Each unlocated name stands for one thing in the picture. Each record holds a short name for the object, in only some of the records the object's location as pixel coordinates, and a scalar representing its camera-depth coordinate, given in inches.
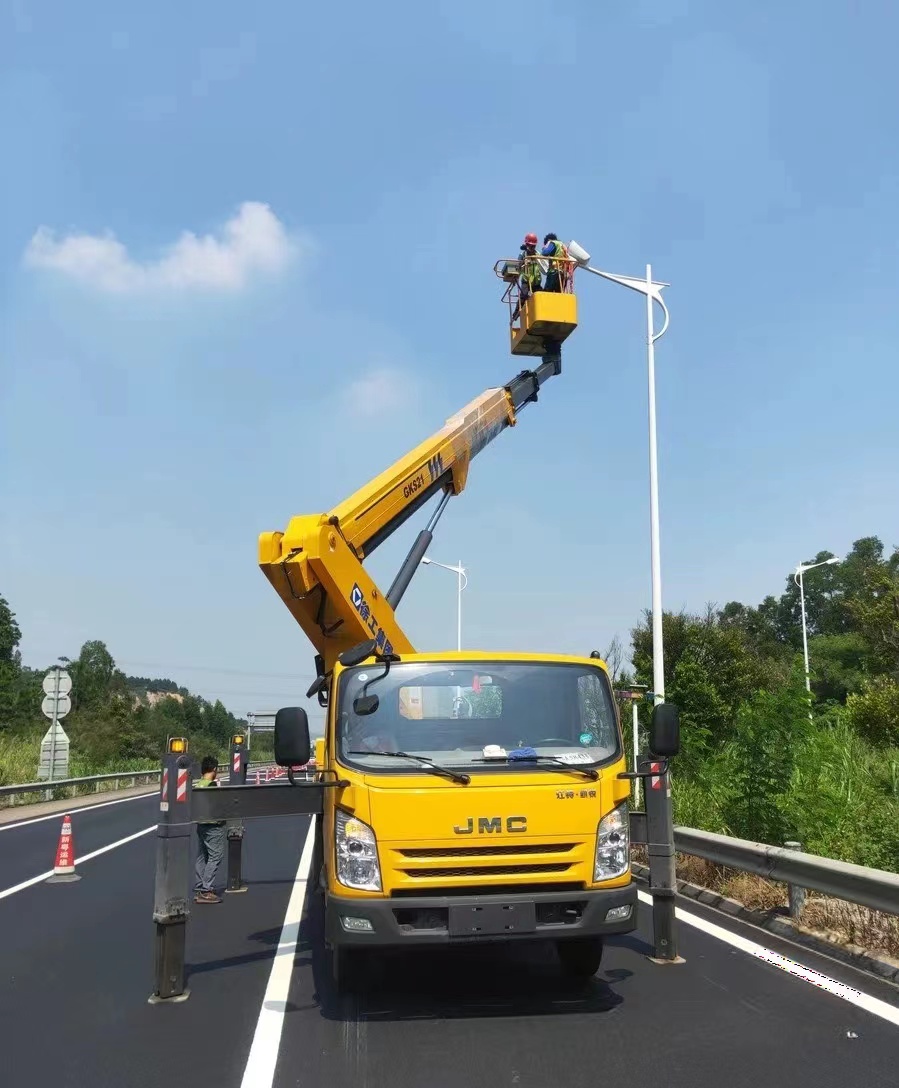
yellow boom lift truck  218.4
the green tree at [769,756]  398.9
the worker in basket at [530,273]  521.7
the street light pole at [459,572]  1566.2
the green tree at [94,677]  4559.5
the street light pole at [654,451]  580.4
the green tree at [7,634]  3495.1
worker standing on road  397.4
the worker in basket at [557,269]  526.0
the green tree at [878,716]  743.1
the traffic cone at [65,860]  486.0
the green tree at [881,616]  903.1
